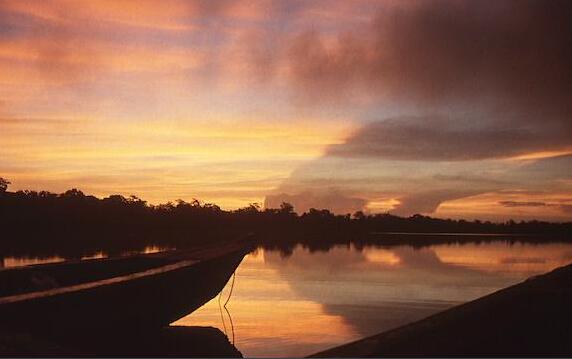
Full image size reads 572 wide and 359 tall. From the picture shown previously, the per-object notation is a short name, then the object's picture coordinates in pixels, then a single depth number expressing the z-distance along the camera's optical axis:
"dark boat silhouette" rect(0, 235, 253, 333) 7.71
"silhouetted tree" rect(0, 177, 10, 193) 75.38
